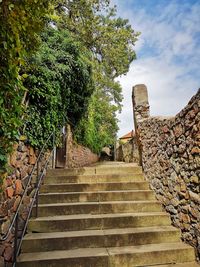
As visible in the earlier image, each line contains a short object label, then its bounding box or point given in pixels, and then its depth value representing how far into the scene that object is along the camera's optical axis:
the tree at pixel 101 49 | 8.06
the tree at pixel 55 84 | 4.12
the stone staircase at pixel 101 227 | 2.60
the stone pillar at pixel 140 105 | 4.95
